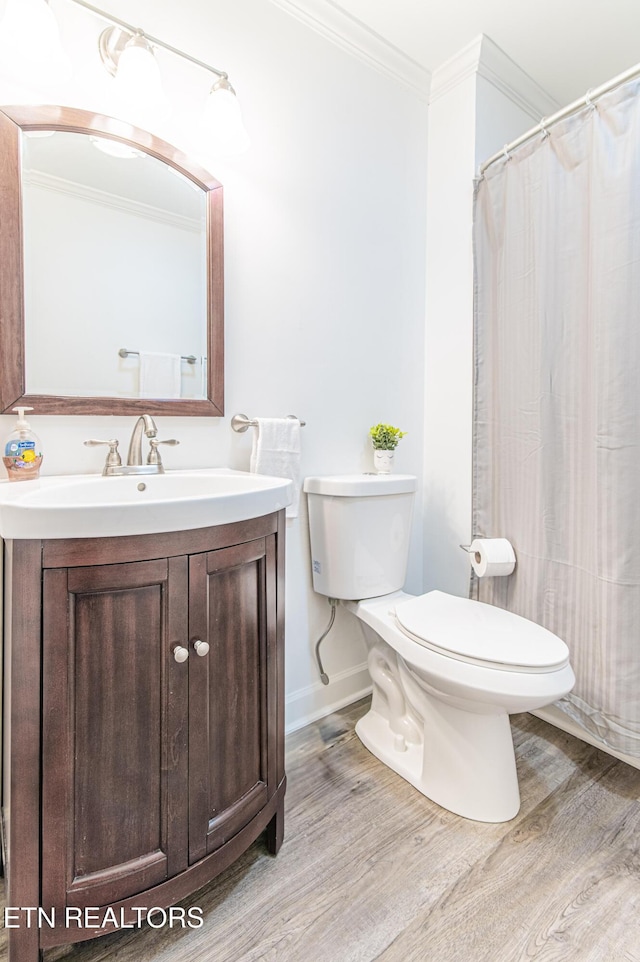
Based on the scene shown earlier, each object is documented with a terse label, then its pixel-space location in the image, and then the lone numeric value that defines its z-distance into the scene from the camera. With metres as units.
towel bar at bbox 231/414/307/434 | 1.54
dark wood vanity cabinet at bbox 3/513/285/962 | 0.85
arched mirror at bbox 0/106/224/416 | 1.18
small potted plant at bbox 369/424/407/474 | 1.81
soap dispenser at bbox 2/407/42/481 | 1.13
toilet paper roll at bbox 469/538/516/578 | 1.71
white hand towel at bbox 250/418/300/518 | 1.51
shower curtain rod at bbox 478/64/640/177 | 1.39
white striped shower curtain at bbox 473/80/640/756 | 1.44
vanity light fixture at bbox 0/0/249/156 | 1.09
